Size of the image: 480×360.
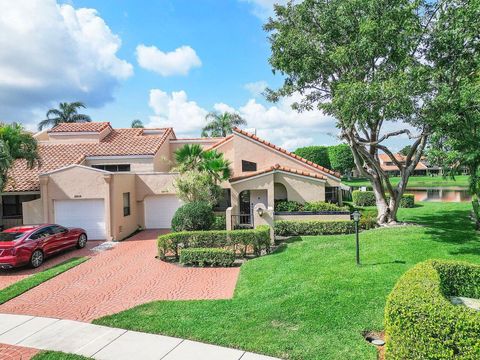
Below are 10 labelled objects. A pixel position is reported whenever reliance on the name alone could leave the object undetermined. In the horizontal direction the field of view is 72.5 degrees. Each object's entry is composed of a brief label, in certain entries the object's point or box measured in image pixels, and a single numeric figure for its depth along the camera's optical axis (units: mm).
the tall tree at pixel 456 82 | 11047
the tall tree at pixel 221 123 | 48219
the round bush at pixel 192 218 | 16375
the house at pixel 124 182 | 18719
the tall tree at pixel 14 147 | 15820
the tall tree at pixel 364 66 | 11438
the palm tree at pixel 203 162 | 19391
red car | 12914
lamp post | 11126
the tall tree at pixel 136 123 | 56653
